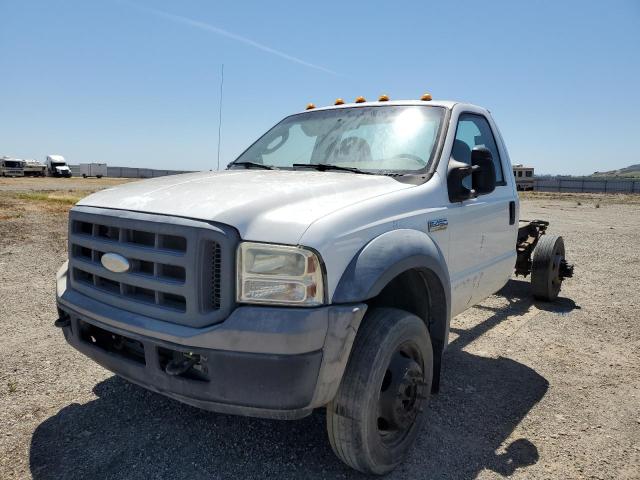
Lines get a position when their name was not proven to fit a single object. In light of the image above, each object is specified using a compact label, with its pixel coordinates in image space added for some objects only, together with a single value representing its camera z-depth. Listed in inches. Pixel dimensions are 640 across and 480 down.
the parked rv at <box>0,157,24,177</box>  1760.6
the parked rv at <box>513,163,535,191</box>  1809.7
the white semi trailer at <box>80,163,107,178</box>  2375.7
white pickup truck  80.3
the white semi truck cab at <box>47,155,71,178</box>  1962.4
